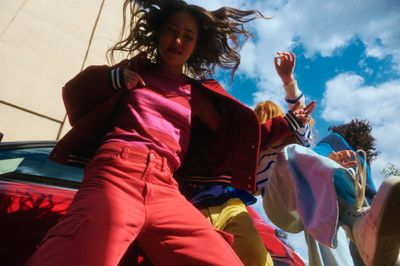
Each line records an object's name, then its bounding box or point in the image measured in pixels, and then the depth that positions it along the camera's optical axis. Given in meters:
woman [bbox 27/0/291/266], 1.03
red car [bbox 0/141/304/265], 1.40
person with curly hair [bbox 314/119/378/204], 3.00
